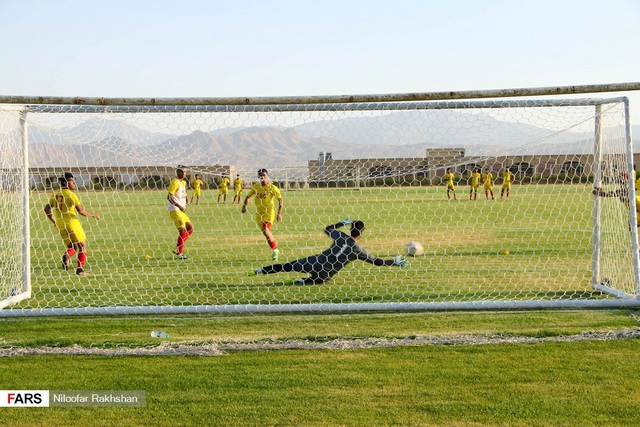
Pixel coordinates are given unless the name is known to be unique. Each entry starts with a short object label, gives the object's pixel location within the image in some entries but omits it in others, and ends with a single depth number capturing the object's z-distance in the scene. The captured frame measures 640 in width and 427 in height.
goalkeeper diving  8.02
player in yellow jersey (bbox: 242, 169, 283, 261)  11.70
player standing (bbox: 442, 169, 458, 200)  16.05
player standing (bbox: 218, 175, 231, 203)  18.49
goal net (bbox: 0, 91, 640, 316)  7.01
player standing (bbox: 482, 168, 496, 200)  25.81
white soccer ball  11.16
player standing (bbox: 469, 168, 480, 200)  25.25
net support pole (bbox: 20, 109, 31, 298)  7.48
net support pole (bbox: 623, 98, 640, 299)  6.94
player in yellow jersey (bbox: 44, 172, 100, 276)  9.43
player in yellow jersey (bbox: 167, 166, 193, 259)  11.62
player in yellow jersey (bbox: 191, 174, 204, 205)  22.59
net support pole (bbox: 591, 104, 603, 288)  7.59
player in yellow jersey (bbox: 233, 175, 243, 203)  21.36
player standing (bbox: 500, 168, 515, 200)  22.54
